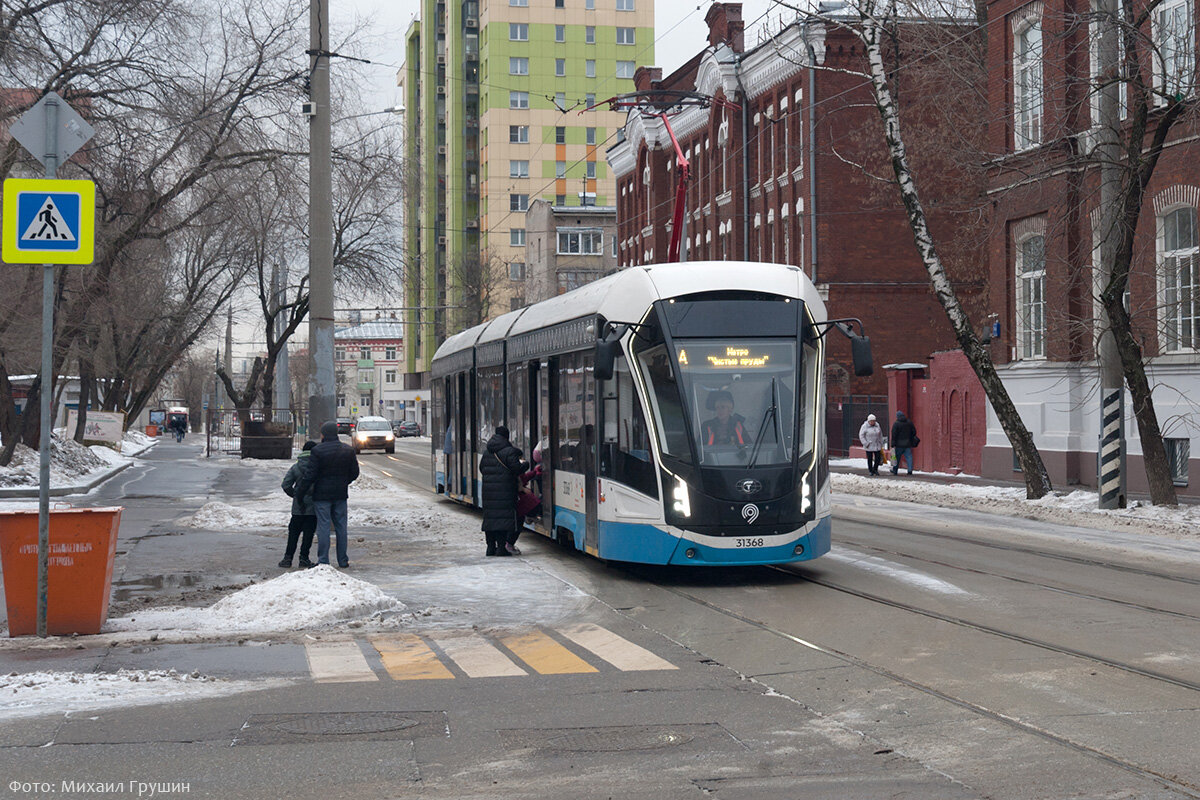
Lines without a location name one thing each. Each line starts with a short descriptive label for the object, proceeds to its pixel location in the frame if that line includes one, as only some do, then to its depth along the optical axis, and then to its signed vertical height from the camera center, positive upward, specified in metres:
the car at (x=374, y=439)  60.78 -1.18
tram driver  13.11 -0.18
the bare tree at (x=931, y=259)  25.28 +2.83
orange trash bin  10.38 -1.16
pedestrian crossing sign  9.93 +1.40
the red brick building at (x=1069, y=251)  25.34 +3.23
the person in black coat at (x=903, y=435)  35.62 -0.66
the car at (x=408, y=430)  104.81 -1.37
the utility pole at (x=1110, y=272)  21.91 +2.24
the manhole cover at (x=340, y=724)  7.38 -1.70
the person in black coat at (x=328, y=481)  14.88 -0.74
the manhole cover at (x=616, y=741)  6.96 -1.69
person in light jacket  36.12 -0.83
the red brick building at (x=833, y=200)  44.06 +6.86
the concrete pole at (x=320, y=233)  17.30 +2.27
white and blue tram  13.06 -0.06
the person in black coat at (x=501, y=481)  16.00 -0.81
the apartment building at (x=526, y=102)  102.25 +23.27
